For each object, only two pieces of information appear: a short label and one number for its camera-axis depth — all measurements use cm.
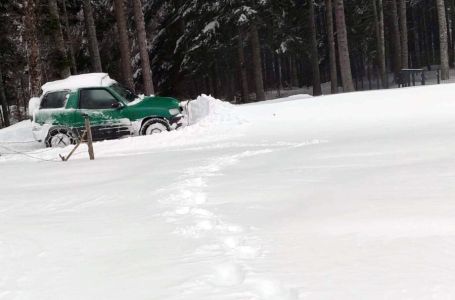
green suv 1409
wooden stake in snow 1120
